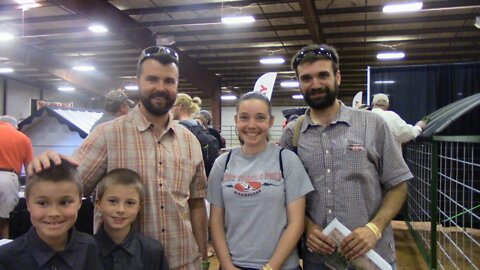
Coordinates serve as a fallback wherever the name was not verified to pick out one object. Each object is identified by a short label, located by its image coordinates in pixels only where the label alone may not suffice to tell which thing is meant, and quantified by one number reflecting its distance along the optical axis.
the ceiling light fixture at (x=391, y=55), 13.33
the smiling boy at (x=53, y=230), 1.28
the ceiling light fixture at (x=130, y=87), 20.67
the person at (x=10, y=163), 4.07
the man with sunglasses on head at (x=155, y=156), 1.64
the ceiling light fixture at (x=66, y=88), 21.79
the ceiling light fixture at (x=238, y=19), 9.15
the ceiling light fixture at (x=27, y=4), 8.33
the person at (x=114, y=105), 3.73
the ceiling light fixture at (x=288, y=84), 19.19
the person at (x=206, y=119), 5.76
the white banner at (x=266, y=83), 6.45
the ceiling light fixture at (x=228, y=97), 24.30
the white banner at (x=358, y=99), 9.13
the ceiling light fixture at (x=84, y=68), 15.58
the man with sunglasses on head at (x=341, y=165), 1.69
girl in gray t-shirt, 1.65
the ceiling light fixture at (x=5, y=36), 10.66
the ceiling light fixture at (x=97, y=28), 9.57
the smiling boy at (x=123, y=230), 1.52
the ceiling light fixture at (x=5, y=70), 17.24
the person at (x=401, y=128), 4.40
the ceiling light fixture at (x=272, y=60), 14.24
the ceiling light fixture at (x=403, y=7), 8.48
